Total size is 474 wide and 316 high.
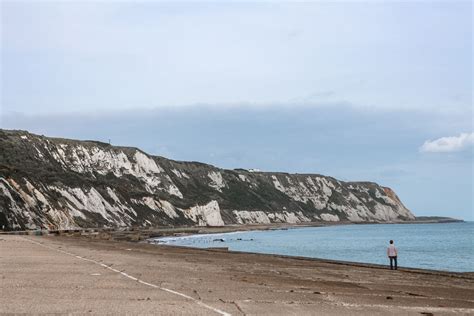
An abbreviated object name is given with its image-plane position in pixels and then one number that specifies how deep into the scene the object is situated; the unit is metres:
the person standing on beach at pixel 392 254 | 36.72
